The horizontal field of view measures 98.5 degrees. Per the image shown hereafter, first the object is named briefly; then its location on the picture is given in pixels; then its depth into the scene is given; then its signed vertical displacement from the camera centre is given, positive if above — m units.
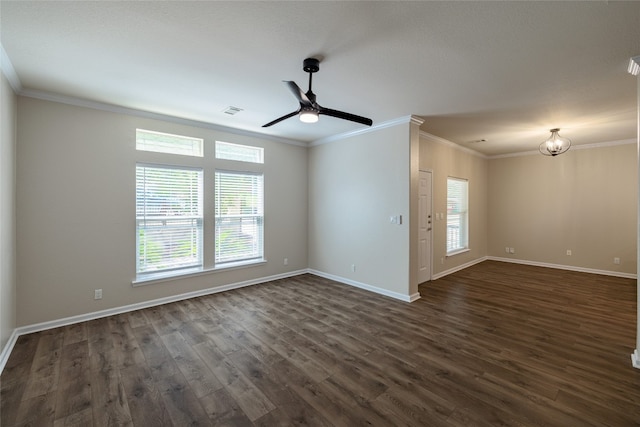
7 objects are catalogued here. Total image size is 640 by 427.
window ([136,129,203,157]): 3.99 +1.06
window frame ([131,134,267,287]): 3.99 +0.53
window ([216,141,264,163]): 4.77 +1.09
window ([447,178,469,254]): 6.01 -0.05
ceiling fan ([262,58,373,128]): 2.44 +0.98
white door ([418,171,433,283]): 5.09 -0.27
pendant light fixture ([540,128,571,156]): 4.70 +1.21
